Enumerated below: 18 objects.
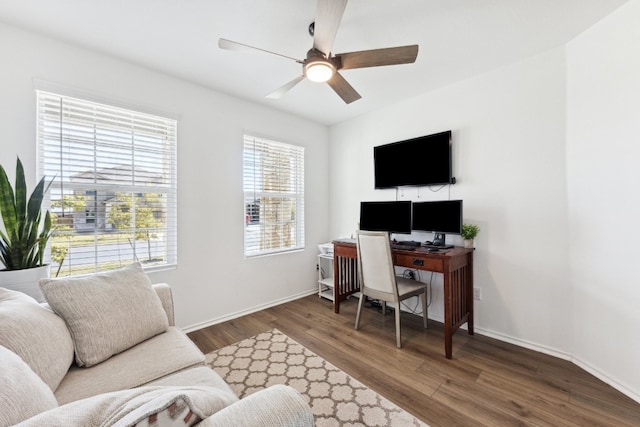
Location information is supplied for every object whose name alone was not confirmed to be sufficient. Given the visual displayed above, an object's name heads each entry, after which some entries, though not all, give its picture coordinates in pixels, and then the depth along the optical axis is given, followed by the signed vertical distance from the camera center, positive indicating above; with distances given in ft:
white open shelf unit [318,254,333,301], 11.81 -2.82
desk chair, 7.87 -1.90
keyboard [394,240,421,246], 9.14 -0.96
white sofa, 1.95 -1.61
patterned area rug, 5.15 -3.80
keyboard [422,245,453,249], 8.32 -0.99
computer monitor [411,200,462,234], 8.13 -0.04
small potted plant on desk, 8.14 -0.57
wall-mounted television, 8.96 +1.93
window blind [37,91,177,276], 6.66 +0.95
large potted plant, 5.29 -0.39
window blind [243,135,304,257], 10.44 +0.82
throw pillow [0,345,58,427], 2.10 -1.52
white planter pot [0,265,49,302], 5.15 -1.21
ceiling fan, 4.66 +3.32
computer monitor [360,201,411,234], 9.20 -0.03
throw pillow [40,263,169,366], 4.25 -1.60
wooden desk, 7.17 -1.64
